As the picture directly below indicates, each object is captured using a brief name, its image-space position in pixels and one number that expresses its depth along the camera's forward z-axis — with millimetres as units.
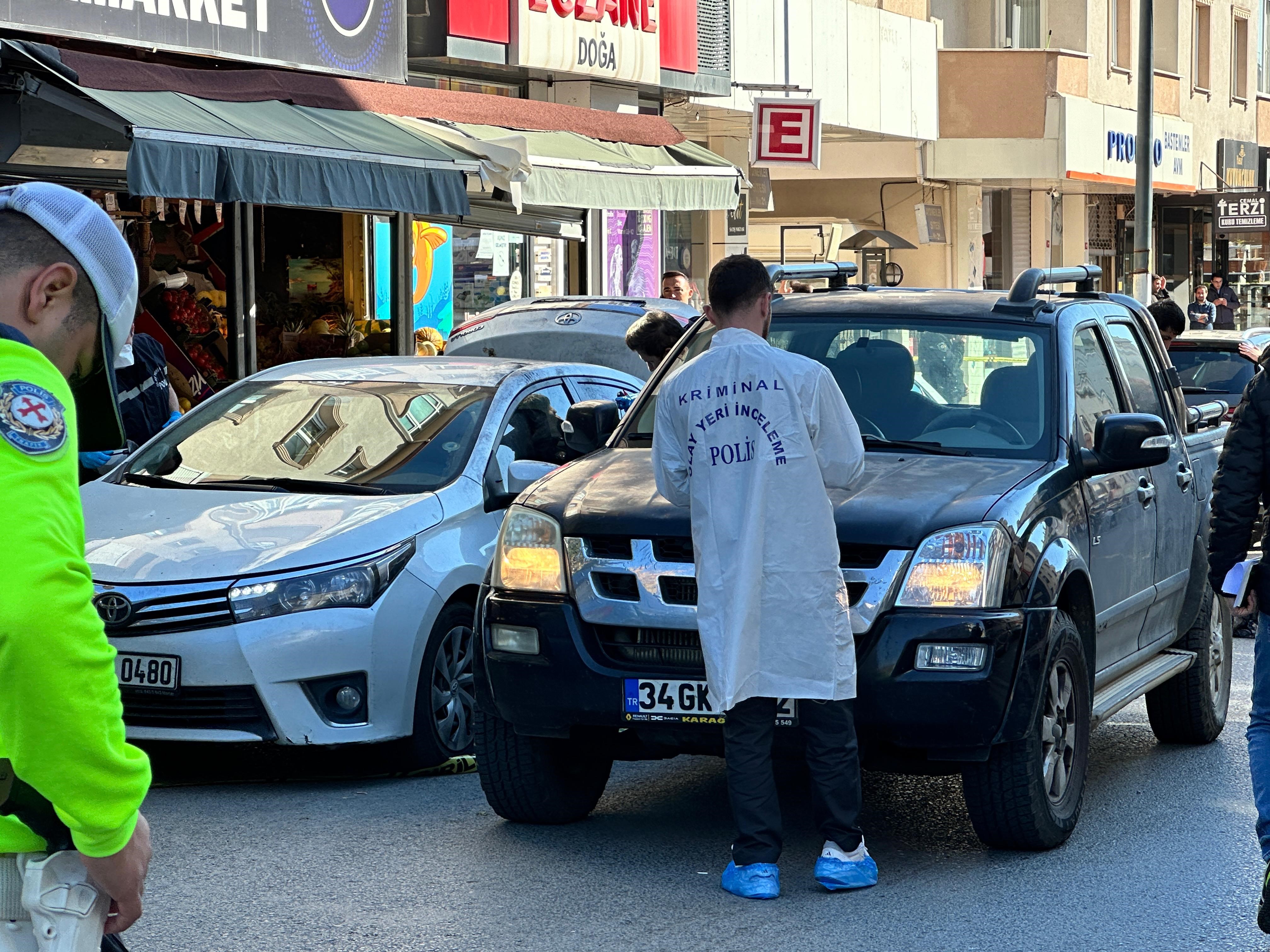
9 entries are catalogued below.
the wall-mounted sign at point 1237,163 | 38562
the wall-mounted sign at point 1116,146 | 30125
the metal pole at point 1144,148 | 21172
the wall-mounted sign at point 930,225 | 29469
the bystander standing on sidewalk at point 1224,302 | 34875
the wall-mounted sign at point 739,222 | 24250
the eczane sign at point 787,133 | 20516
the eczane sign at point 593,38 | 17078
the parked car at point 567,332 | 12555
